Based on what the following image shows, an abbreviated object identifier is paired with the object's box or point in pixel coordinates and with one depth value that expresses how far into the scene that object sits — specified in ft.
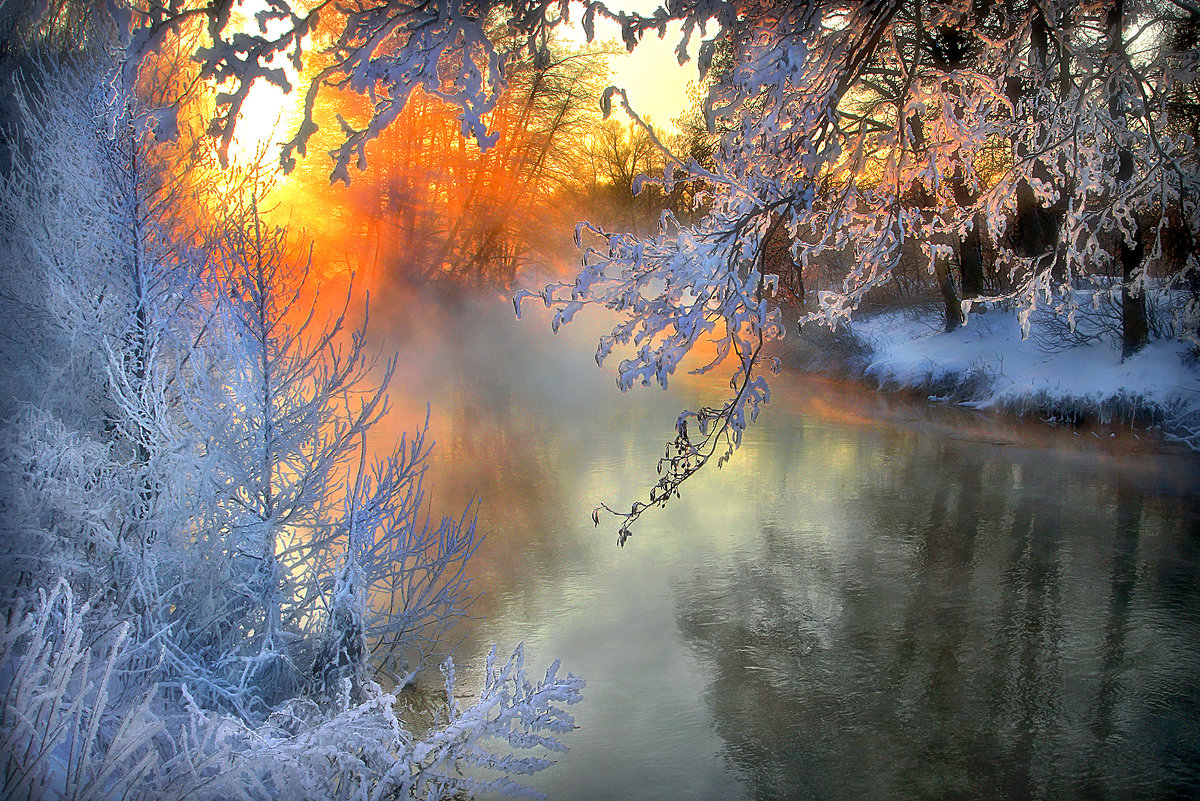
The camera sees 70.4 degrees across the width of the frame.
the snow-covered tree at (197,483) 13.70
